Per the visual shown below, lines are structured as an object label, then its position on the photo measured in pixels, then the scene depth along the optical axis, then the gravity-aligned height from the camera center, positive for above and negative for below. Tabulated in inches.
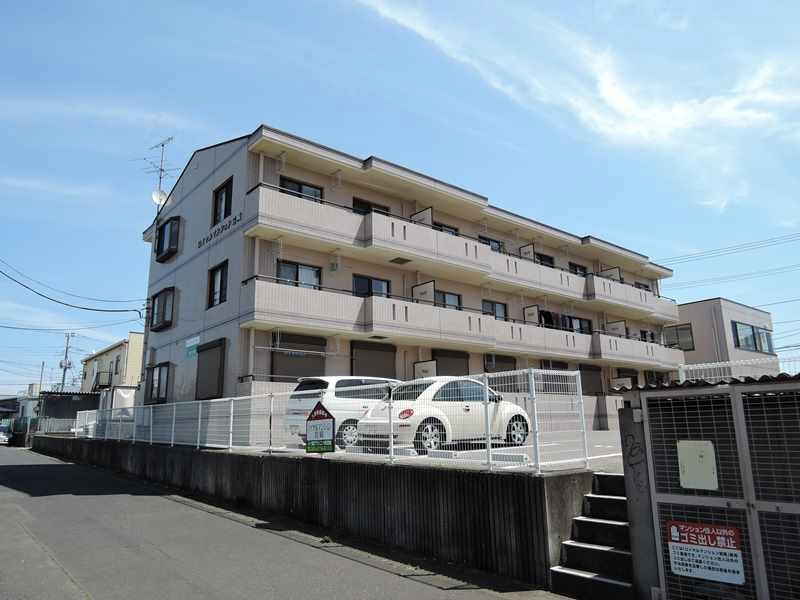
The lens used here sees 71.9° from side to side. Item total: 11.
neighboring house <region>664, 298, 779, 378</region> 1302.9 +204.0
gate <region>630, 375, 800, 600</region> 162.9 -21.5
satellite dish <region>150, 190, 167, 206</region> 955.3 +387.3
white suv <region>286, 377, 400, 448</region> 395.5 +11.0
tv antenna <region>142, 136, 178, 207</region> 956.0 +389.3
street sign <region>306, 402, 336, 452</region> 349.4 -3.7
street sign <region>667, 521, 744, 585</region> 169.3 -41.4
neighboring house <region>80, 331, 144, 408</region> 1505.9 +172.1
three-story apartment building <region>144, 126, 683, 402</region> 663.1 +207.5
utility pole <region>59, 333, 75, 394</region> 2580.7 +278.2
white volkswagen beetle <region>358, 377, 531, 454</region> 292.4 +3.2
